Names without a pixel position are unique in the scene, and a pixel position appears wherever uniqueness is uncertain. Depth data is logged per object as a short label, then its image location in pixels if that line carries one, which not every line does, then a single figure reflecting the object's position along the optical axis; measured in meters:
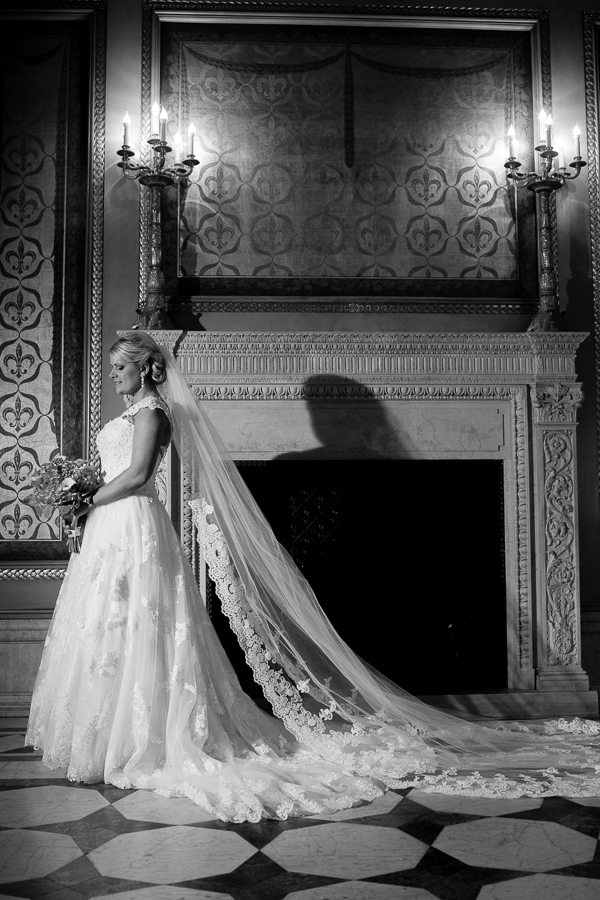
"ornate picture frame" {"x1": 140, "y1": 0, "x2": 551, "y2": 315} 4.80
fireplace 4.53
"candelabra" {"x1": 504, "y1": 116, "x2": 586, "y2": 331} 4.62
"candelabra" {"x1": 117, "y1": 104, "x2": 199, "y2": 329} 4.53
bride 3.02
